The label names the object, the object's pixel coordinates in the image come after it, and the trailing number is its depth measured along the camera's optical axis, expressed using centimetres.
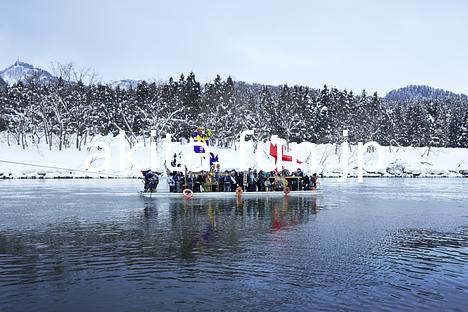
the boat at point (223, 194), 3288
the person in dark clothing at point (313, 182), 3706
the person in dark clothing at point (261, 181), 3569
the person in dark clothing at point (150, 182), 3325
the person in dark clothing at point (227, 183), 3469
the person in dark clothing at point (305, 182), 3728
